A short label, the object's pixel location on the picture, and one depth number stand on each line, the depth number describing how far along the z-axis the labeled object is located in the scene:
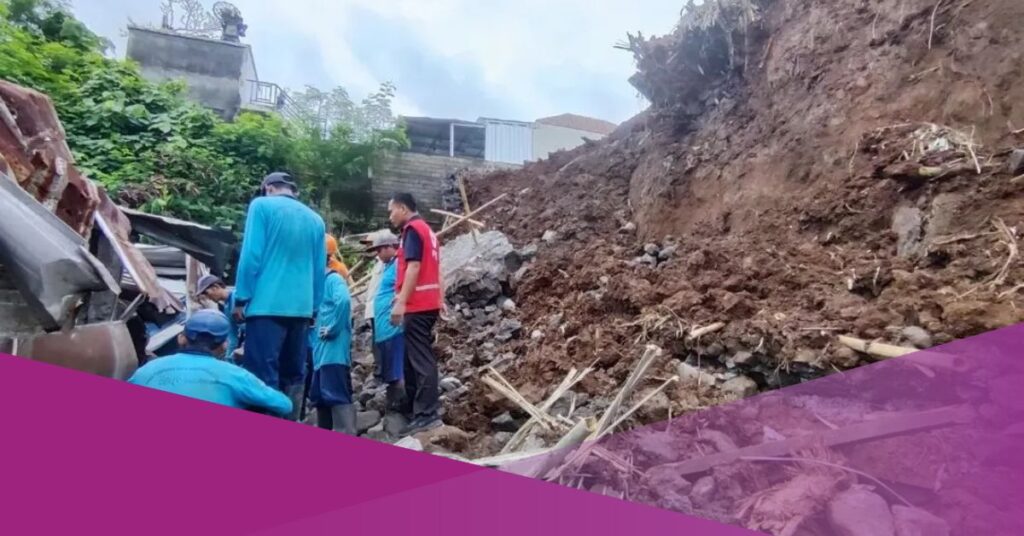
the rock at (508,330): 5.49
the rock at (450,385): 4.58
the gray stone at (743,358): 3.20
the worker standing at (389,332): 3.99
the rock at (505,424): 3.47
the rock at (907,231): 3.68
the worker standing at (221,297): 3.78
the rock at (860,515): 1.93
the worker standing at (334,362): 3.79
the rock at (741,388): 3.05
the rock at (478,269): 6.47
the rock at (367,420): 4.13
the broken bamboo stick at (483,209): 7.44
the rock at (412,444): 2.98
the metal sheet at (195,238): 3.62
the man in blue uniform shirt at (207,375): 2.19
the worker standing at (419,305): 3.77
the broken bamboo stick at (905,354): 2.44
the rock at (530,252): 7.14
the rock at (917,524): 1.93
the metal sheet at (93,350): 2.20
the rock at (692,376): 3.20
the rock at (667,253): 5.63
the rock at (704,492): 2.21
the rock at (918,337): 2.67
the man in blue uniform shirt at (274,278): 3.15
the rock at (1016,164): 3.49
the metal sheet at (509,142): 11.05
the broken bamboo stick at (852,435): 2.27
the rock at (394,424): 3.87
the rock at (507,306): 6.13
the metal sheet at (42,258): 2.08
